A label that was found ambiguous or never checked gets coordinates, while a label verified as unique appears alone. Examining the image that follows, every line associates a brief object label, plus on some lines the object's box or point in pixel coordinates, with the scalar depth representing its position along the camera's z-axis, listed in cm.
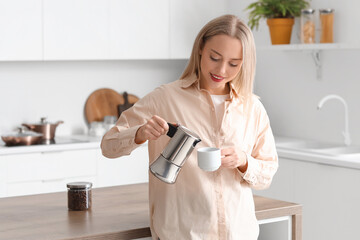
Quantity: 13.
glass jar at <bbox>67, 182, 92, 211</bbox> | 246
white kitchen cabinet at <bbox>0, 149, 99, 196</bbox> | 435
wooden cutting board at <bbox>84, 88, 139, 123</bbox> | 523
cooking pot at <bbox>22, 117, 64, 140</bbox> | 480
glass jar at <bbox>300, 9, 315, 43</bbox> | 456
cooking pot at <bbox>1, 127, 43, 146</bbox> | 445
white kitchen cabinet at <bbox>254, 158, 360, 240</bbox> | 386
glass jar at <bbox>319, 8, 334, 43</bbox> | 446
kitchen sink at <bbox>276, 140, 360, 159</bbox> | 416
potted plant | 467
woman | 206
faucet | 440
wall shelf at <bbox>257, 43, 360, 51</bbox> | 418
